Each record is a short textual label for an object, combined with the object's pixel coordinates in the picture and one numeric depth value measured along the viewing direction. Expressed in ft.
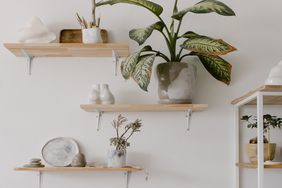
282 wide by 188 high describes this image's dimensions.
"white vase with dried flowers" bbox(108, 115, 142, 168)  8.84
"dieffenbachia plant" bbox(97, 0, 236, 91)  8.38
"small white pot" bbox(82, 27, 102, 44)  8.90
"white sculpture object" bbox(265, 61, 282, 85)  8.14
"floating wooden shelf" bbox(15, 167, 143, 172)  8.77
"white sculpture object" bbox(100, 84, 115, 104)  8.98
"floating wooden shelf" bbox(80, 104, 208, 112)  8.78
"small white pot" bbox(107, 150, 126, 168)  8.84
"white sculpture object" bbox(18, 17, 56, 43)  9.20
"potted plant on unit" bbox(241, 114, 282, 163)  8.55
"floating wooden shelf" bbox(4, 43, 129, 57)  8.87
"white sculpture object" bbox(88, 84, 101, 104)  9.05
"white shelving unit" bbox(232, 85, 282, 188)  7.64
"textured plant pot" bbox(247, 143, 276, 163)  8.54
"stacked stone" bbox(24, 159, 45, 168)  8.98
